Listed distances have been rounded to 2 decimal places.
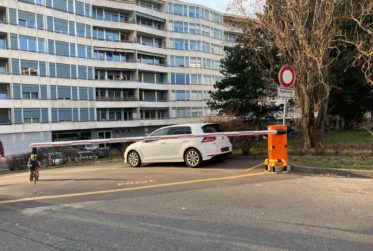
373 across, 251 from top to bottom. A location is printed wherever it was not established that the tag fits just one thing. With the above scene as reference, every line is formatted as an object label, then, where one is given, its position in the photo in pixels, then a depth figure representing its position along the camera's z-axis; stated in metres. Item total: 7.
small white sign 11.83
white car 13.20
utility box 11.41
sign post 11.74
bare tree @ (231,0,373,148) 15.18
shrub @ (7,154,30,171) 23.64
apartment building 47.53
